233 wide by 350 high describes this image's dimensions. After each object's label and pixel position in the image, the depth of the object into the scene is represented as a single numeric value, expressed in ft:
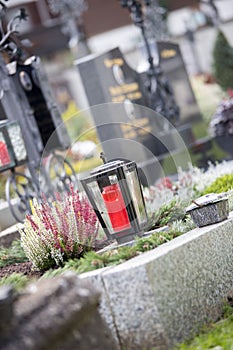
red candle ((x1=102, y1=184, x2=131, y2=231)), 24.42
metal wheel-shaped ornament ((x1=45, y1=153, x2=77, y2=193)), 39.03
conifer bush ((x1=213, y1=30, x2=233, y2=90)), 84.18
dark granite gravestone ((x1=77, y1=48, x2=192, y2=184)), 59.04
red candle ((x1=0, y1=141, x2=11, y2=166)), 35.67
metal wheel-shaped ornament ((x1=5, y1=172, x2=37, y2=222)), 35.94
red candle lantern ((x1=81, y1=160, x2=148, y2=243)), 24.36
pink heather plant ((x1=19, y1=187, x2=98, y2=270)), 25.44
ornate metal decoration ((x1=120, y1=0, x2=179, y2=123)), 57.12
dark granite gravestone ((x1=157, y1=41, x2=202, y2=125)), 70.98
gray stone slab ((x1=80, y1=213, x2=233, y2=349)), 21.44
